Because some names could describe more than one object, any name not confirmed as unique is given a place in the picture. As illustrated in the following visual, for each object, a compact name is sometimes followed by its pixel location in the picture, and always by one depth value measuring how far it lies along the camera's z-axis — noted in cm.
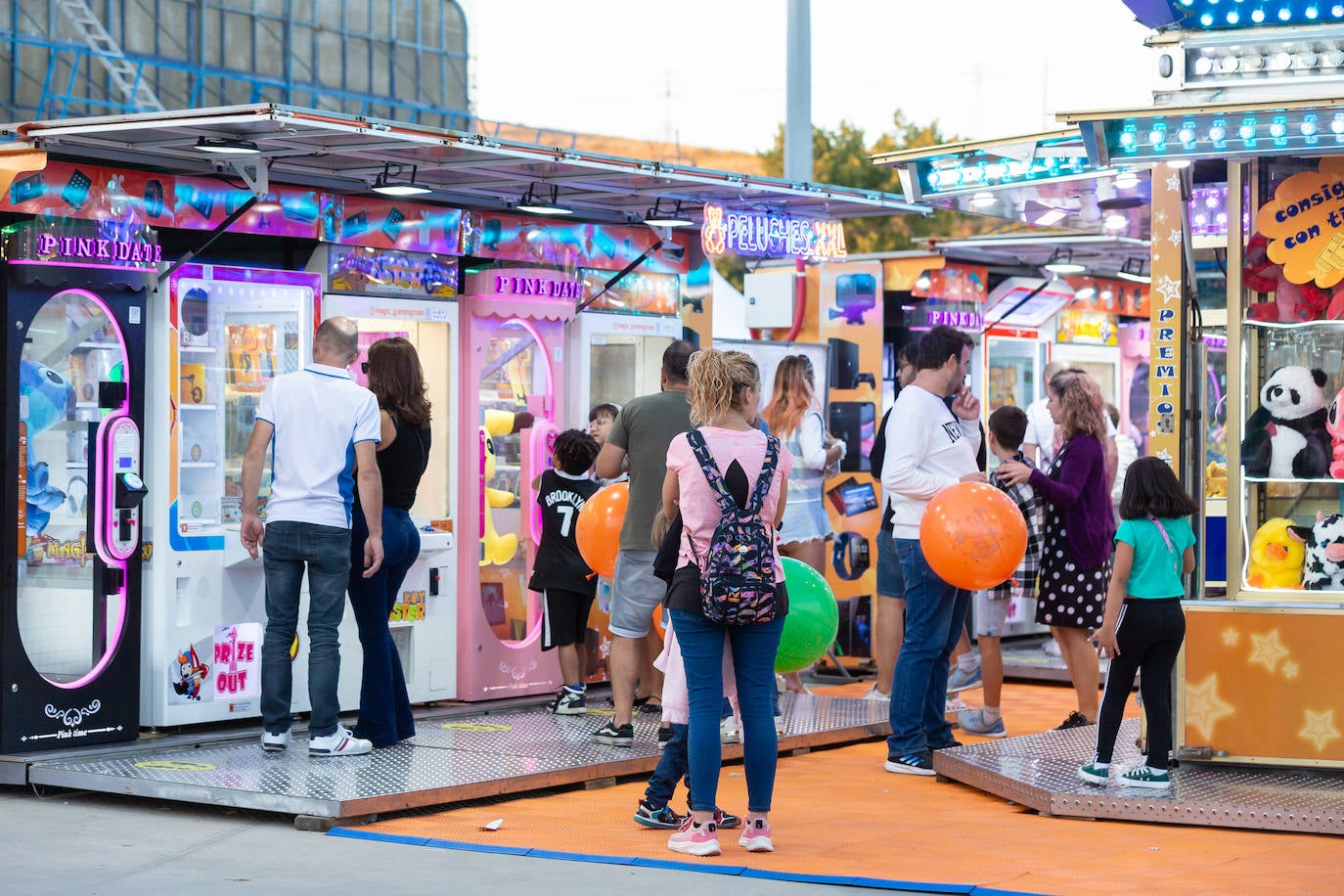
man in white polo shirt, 1361
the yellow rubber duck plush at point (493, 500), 1786
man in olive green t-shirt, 1427
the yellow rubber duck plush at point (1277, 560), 1405
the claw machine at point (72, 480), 1388
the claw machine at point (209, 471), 1493
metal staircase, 4409
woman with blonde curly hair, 1122
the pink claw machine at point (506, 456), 1769
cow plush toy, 1389
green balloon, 1366
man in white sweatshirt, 1433
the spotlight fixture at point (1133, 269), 2505
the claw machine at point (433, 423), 1672
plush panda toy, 1417
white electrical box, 2195
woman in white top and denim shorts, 1934
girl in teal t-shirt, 1287
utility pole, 2506
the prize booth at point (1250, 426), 1351
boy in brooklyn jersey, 1673
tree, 6944
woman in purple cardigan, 1639
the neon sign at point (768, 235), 1791
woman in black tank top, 1430
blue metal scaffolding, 4384
